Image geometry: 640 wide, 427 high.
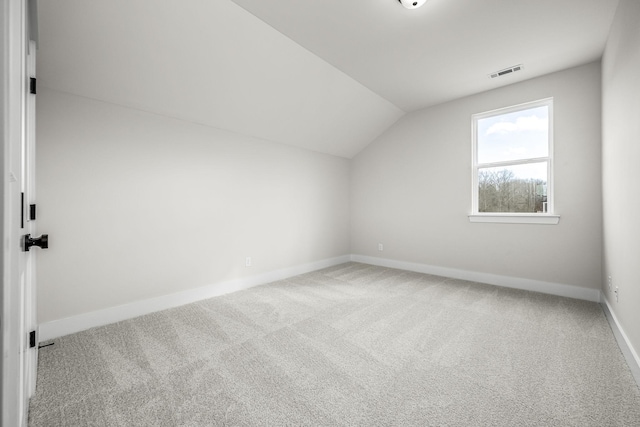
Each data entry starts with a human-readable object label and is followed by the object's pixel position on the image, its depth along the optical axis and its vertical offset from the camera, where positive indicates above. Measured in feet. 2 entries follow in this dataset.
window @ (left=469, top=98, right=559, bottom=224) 11.31 +2.25
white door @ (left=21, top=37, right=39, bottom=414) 4.20 -0.39
